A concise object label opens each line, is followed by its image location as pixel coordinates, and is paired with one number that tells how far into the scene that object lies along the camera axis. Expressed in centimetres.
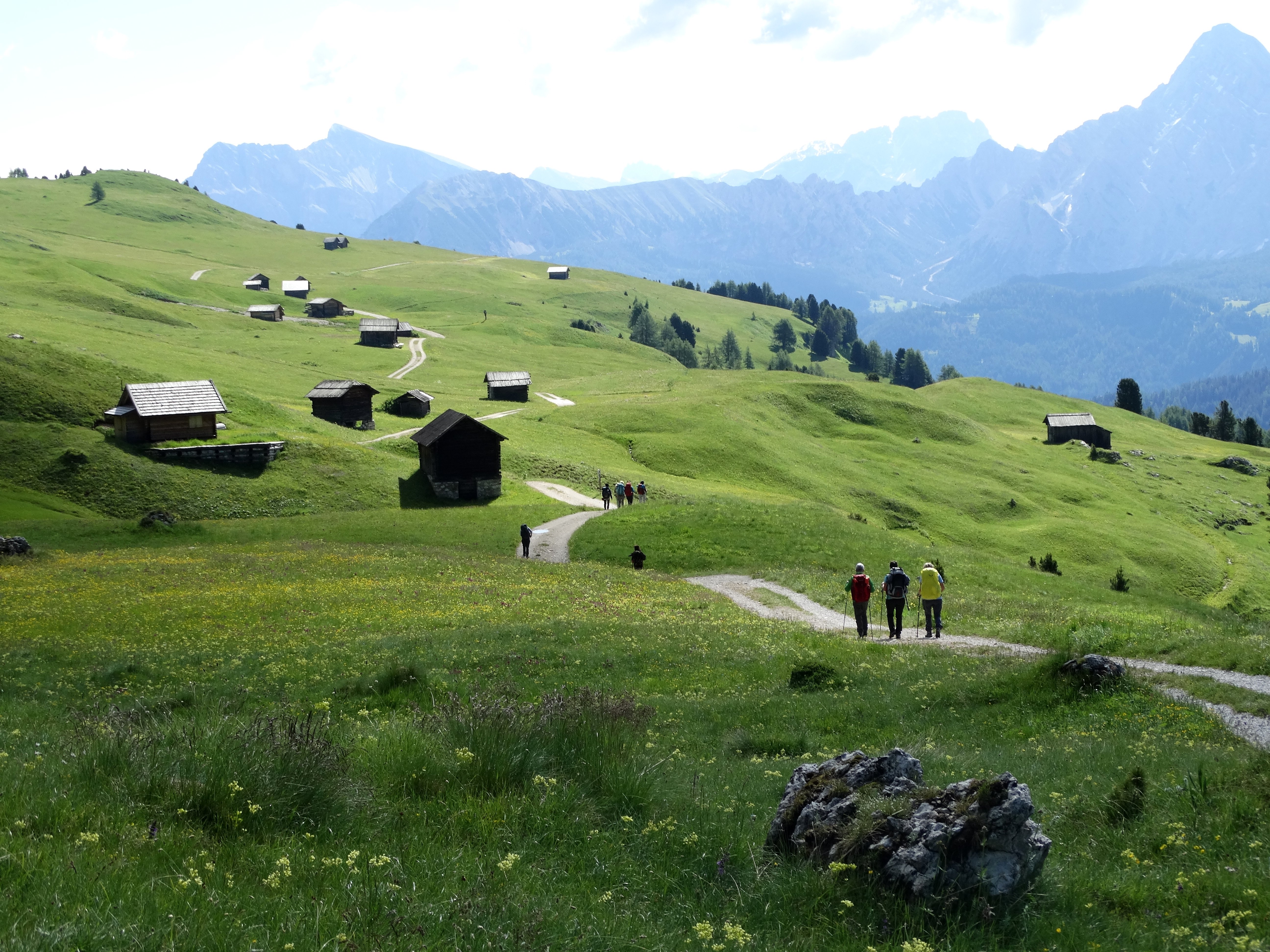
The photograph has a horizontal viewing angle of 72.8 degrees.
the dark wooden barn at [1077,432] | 14825
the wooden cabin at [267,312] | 18362
